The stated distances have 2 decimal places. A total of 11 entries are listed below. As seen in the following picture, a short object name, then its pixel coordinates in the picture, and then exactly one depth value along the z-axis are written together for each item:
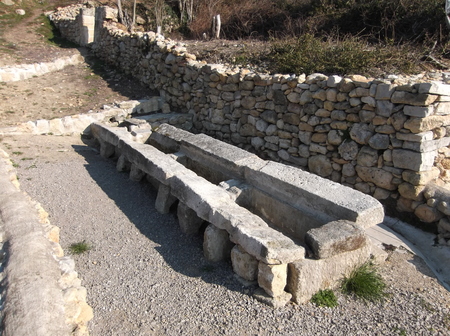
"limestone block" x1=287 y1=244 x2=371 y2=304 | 3.44
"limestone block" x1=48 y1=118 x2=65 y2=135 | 8.23
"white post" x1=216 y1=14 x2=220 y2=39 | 12.58
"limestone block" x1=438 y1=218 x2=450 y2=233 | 5.04
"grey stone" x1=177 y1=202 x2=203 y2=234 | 4.67
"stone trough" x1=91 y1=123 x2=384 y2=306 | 3.47
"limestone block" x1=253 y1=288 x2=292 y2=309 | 3.42
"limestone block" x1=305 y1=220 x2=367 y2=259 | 3.50
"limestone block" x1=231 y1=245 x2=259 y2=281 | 3.67
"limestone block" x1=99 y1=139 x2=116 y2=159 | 7.37
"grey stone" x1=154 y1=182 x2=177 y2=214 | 5.21
